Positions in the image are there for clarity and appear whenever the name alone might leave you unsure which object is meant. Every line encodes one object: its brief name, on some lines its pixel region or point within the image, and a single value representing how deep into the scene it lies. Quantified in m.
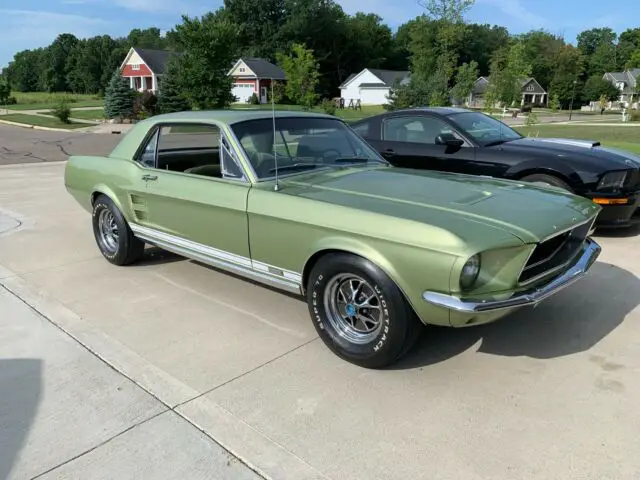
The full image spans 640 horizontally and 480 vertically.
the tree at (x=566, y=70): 52.28
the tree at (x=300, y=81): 27.91
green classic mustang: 2.84
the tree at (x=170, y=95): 31.03
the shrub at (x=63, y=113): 29.80
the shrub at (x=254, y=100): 60.00
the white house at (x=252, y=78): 65.25
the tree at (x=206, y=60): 27.08
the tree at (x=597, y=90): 76.19
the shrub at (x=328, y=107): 31.41
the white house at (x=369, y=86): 74.62
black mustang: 5.84
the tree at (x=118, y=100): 31.84
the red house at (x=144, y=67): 62.31
